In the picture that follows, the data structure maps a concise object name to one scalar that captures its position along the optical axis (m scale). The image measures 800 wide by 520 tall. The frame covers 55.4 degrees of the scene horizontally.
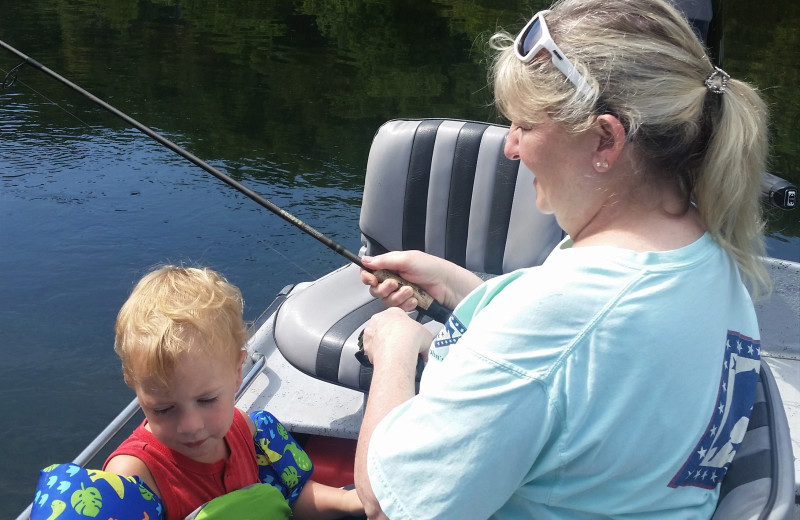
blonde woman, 0.86
